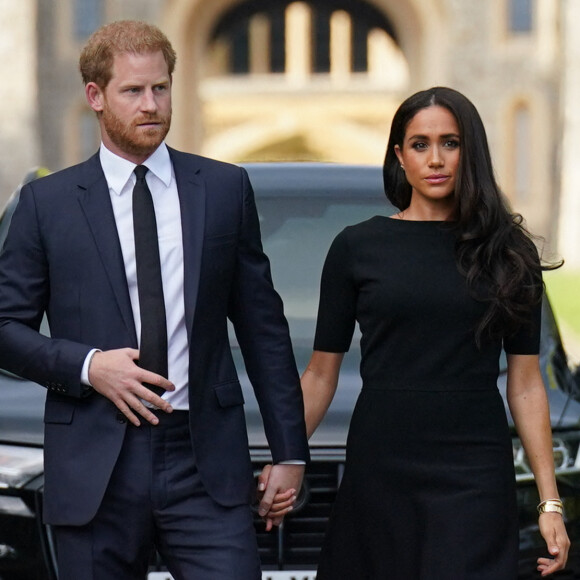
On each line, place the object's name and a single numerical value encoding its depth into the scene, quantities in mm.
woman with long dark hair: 6375
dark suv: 7973
